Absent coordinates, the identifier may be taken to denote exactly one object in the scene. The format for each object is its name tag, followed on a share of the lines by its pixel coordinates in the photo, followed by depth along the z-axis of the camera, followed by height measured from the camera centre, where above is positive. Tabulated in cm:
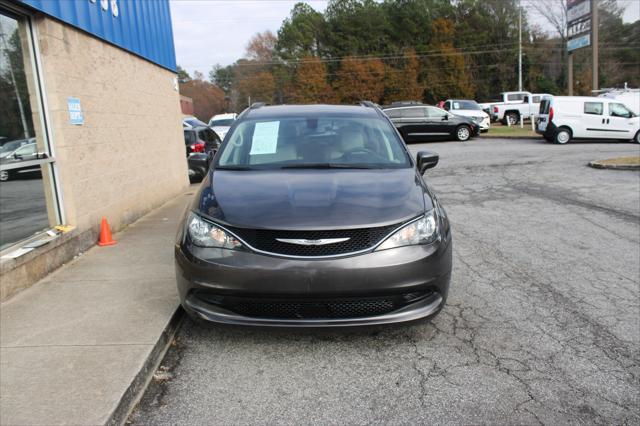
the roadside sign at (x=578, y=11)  2623 +572
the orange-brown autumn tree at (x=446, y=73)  5856 +617
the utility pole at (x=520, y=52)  4947 +689
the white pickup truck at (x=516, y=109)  3014 +71
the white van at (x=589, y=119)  1812 -18
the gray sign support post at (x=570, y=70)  2768 +263
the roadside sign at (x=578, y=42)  2646 +399
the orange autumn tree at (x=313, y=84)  5941 +628
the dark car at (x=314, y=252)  296 -71
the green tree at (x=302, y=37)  6438 +1309
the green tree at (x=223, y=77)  8912 +1259
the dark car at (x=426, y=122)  2094 +22
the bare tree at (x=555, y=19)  4872 +960
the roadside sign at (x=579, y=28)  2647 +484
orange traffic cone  595 -99
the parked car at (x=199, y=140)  1256 +13
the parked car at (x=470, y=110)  2408 +72
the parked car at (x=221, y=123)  2008 +100
